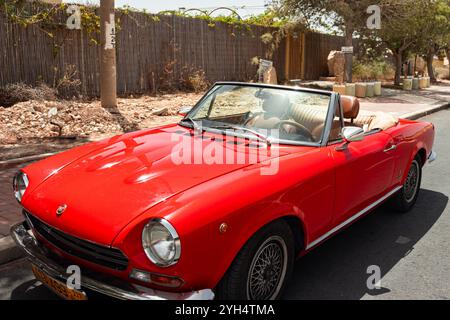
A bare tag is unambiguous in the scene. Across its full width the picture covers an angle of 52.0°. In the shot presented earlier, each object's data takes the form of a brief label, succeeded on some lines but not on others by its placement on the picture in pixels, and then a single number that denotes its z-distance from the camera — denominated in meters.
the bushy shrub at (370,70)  21.80
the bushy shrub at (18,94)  9.59
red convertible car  2.42
